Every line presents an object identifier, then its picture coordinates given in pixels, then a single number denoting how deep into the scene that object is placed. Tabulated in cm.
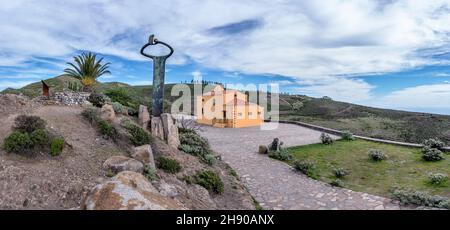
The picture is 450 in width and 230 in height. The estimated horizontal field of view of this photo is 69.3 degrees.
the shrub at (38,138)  742
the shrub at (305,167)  1357
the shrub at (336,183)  1206
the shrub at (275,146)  1706
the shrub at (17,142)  713
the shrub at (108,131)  955
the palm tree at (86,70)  1752
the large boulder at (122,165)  759
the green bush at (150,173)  766
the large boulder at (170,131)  1178
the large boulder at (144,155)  855
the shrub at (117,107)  1271
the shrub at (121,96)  1523
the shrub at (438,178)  1188
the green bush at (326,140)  1945
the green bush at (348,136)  2089
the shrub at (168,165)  916
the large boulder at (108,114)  1084
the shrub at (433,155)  1498
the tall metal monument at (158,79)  1260
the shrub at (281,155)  1583
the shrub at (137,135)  998
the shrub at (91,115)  1022
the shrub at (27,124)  813
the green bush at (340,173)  1338
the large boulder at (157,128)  1184
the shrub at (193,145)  1209
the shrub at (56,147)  748
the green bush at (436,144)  1691
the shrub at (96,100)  1343
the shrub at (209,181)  941
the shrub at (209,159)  1202
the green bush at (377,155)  1557
